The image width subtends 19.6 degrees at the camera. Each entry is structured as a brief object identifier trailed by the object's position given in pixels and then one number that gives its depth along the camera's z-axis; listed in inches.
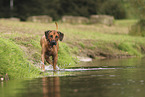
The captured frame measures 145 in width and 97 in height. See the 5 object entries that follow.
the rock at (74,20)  1820.1
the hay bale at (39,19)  1775.1
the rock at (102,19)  1775.6
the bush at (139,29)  1356.1
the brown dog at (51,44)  543.5
